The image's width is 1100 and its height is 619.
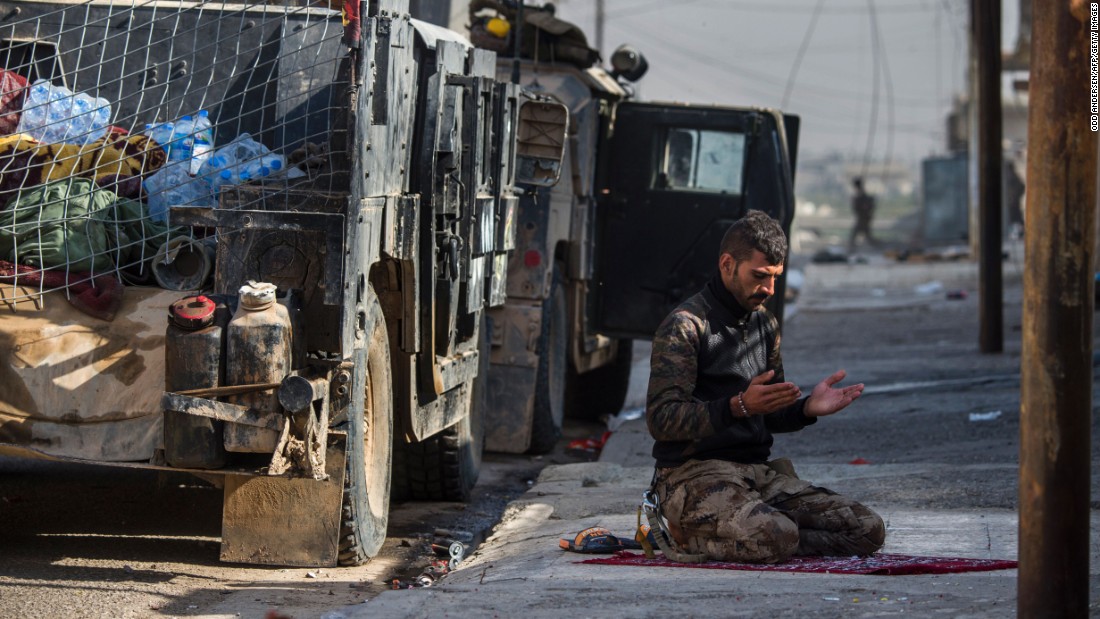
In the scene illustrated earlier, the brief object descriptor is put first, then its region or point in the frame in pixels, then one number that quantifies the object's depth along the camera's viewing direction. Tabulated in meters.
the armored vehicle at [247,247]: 10.58
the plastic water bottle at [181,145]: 12.34
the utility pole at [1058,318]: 7.87
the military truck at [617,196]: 19.52
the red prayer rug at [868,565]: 10.30
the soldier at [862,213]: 81.12
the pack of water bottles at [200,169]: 11.99
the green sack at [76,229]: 11.52
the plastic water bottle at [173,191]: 11.99
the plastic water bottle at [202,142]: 12.20
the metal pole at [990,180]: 27.56
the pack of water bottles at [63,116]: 12.62
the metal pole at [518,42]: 17.19
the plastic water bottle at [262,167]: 12.12
